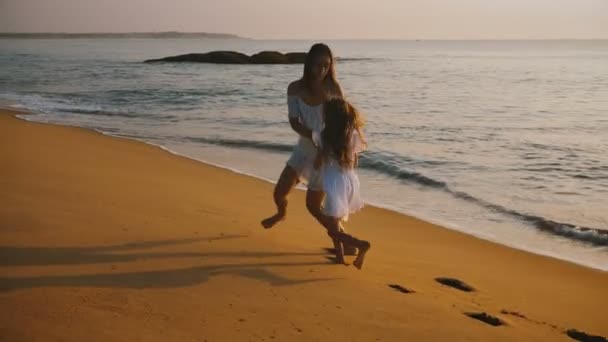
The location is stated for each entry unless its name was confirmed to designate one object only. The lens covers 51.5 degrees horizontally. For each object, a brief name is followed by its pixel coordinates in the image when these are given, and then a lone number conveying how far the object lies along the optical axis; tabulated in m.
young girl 5.03
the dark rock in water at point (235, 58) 65.44
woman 5.20
